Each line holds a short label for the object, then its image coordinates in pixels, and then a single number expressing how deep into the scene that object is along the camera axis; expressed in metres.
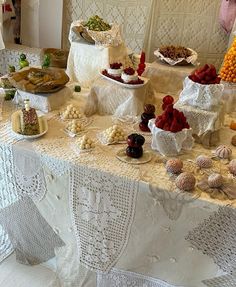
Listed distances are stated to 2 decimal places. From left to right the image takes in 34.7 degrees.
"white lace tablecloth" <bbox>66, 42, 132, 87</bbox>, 1.77
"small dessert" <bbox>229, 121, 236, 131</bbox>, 1.51
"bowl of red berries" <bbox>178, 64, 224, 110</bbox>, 1.35
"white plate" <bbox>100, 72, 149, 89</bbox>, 1.52
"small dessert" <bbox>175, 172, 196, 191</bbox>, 1.14
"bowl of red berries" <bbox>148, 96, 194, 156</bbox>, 1.28
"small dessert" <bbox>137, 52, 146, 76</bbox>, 1.66
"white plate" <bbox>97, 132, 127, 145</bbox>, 1.38
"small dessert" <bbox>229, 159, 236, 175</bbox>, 1.23
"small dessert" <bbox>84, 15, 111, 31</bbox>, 1.82
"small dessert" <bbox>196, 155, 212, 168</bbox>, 1.26
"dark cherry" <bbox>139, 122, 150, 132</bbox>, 1.47
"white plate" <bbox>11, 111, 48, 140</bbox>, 1.37
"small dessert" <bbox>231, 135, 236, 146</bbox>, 1.41
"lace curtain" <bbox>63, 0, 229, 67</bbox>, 2.18
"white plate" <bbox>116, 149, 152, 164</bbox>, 1.28
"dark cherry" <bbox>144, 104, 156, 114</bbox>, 1.44
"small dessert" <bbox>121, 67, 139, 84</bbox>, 1.52
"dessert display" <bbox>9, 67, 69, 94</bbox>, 1.54
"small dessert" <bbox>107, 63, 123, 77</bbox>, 1.58
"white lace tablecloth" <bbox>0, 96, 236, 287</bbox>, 1.17
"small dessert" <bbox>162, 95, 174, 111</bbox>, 1.54
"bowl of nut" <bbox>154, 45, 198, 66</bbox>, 1.77
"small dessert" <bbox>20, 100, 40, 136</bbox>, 1.37
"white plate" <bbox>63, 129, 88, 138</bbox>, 1.41
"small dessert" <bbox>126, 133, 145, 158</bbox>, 1.28
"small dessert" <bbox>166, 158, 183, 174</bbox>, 1.21
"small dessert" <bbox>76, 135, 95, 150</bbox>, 1.32
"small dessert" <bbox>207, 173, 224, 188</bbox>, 1.15
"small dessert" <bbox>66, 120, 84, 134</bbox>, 1.42
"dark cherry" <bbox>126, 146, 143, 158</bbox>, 1.29
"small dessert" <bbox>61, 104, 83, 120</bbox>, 1.52
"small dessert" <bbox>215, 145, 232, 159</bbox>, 1.31
